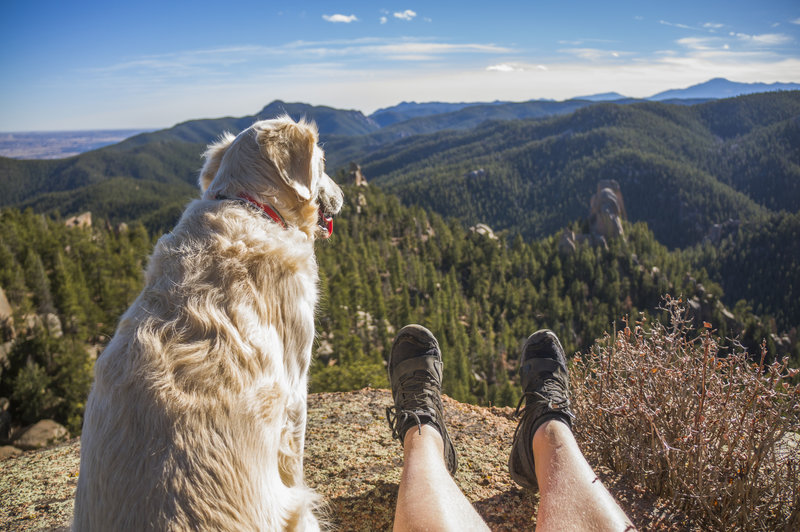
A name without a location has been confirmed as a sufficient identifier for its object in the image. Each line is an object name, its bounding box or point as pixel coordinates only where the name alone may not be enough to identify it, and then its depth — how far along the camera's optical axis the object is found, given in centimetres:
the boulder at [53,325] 2483
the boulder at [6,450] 887
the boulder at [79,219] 6326
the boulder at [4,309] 2203
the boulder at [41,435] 1429
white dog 163
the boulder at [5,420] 1939
